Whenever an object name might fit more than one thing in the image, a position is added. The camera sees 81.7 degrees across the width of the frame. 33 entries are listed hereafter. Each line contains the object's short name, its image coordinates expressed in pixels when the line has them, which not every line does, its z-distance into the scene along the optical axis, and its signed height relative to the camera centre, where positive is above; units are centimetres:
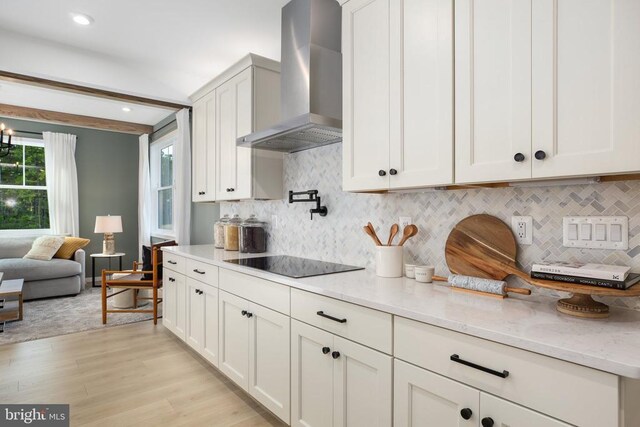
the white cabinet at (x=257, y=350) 193 -82
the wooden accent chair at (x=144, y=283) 385 -77
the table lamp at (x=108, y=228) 575 -28
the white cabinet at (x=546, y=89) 109 +40
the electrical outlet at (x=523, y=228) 154 -8
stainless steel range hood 230 +90
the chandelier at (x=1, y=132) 409 +89
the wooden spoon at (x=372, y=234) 200 -13
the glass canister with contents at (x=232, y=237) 330 -24
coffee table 368 -104
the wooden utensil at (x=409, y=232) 195 -12
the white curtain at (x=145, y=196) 613 +23
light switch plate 131 -8
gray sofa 474 -80
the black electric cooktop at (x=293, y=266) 207 -35
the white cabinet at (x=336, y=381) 142 -73
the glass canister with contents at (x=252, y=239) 313 -24
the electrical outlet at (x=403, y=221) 204 -6
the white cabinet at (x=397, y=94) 154 +54
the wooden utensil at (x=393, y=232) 199 -12
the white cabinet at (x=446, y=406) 104 -61
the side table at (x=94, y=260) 567 -78
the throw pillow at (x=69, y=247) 530 -53
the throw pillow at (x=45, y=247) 508 -51
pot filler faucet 258 +7
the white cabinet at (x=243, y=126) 293 +71
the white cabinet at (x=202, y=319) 262 -82
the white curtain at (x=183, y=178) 438 +38
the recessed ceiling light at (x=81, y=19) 279 +147
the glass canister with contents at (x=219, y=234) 355 -23
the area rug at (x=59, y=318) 354 -118
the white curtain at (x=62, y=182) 584 +45
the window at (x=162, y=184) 568 +42
